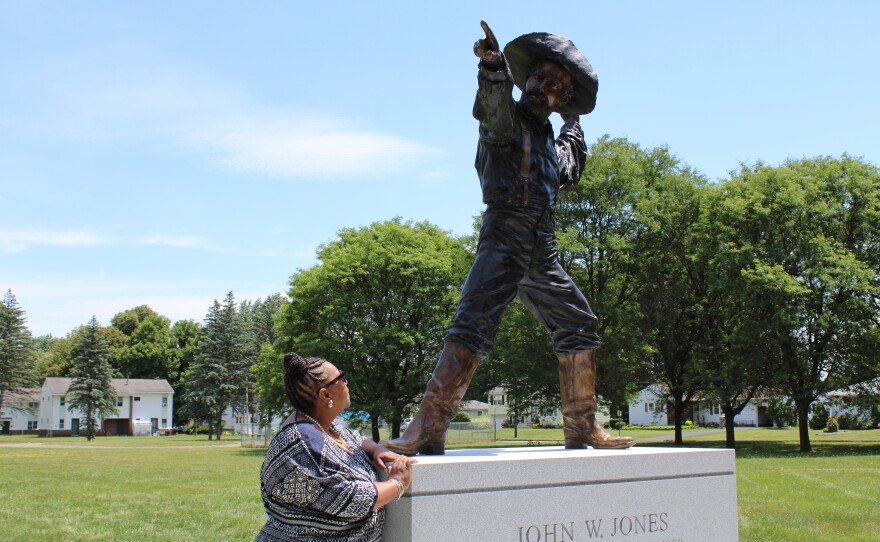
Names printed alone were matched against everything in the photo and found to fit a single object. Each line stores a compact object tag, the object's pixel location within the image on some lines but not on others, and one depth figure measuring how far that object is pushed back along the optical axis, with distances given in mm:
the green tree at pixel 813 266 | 28094
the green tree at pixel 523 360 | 30703
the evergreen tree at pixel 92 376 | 60656
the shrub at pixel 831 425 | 50469
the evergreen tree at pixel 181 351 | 83000
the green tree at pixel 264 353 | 34812
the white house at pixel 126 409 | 76250
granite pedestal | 3988
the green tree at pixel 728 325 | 29516
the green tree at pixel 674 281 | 32094
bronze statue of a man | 4762
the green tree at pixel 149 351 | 84375
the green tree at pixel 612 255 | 30516
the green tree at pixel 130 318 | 89438
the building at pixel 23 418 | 79062
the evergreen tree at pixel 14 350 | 64500
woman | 3350
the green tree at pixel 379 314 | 33406
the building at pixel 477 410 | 82038
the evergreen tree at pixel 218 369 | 65000
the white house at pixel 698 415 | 70125
